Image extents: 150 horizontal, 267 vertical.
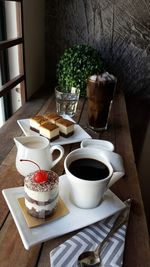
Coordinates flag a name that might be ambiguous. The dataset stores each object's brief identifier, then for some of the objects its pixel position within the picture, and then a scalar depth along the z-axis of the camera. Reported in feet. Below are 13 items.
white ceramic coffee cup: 1.58
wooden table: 1.44
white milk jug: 1.92
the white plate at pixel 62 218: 1.49
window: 3.26
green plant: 3.59
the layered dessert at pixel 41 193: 1.51
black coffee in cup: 1.66
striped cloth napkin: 1.39
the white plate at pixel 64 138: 2.52
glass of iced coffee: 2.75
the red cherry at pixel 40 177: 1.55
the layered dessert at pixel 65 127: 2.56
